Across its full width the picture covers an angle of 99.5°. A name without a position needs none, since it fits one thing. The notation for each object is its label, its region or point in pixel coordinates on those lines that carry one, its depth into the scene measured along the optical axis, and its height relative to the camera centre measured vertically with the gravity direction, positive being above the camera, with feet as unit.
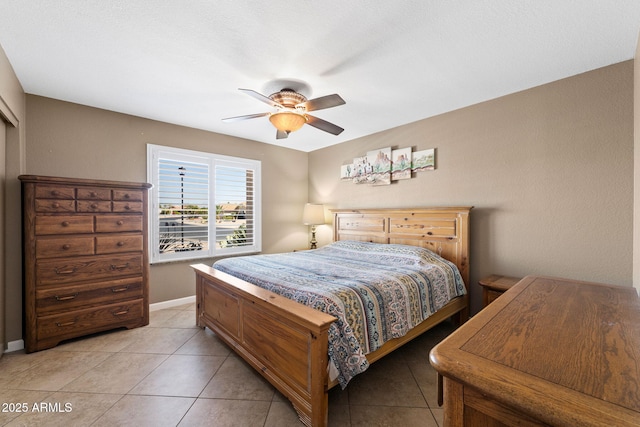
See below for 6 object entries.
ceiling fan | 7.52 +3.01
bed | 5.16 -2.58
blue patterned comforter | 5.37 -1.88
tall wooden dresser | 8.02 -1.44
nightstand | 8.07 -2.22
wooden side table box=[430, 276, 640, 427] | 1.95 -1.38
